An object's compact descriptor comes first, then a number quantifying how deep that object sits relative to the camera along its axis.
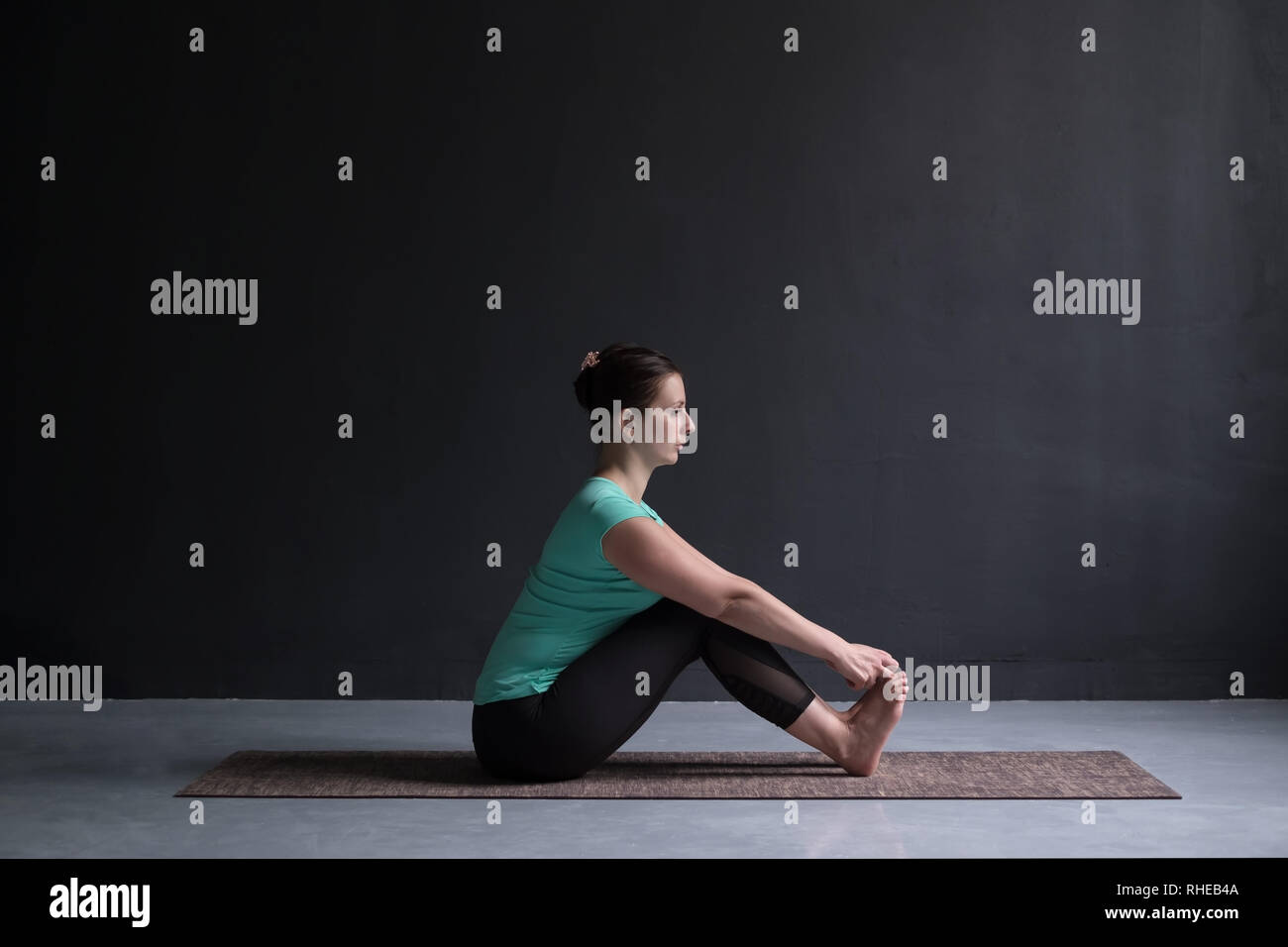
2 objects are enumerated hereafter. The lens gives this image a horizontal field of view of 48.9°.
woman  2.63
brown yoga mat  2.66
